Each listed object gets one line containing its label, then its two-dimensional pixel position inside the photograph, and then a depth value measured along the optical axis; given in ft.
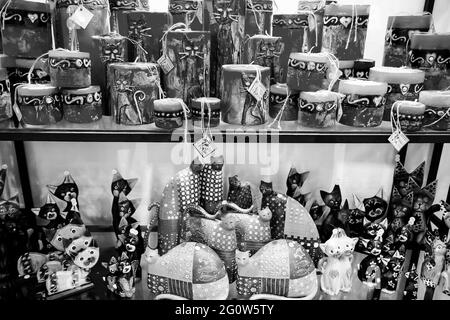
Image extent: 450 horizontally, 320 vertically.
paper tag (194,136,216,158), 3.43
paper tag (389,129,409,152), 3.49
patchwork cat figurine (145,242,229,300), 3.80
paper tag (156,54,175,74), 3.58
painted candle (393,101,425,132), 3.51
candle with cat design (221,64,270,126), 3.45
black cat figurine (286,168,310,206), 4.35
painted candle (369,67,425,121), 3.62
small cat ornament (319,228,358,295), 3.96
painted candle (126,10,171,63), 3.57
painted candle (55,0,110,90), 3.57
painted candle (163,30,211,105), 3.49
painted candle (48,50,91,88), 3.34
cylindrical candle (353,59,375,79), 3.92
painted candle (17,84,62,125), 3.37
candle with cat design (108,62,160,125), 3.43
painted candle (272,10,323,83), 3.70
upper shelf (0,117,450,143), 3.40
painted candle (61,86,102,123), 3.46
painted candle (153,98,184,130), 3.39
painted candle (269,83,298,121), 3.70
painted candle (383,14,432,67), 3.78
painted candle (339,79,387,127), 3.50
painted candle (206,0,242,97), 3.60
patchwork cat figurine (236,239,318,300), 3.86
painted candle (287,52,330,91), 3.44
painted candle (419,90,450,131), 3.56
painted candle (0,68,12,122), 3.40
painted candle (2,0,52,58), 3.39
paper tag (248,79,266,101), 3.47
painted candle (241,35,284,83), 3.62
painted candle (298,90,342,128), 3.48
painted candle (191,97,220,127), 3.43
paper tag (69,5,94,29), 3.51
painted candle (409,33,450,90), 3.60
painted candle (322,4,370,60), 3.62
